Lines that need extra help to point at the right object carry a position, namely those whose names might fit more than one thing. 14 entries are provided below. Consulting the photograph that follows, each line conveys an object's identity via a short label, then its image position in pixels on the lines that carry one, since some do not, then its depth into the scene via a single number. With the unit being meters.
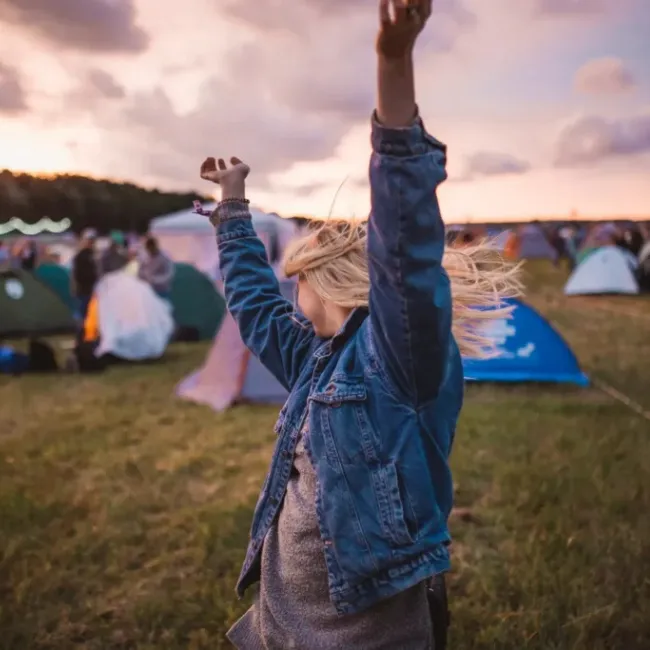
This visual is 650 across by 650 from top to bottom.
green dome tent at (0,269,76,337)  11.32
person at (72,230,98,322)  9.62
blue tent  6.97
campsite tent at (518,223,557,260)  34.31
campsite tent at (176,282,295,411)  6.56
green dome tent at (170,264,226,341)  11.03
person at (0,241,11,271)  16.10
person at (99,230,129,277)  11.16
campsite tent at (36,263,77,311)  13.17
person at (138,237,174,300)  10.36
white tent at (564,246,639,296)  16.64
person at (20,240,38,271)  13.30
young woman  1.13
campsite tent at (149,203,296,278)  17.00
